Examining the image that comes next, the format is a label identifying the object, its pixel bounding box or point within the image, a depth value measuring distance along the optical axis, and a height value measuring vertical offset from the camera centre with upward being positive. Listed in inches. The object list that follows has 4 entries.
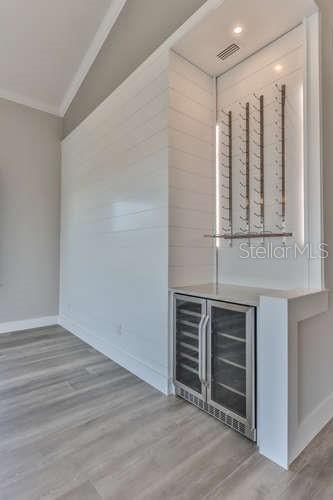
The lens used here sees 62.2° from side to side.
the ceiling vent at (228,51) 92.7 +69.7
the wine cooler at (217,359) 70.4 -30.5
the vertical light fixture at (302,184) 81.4 +20.7
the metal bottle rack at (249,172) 87.4 +29.0
